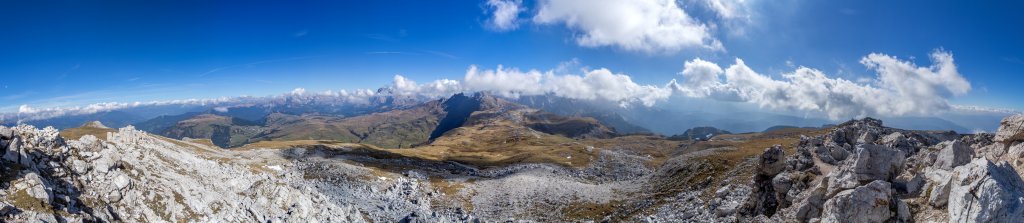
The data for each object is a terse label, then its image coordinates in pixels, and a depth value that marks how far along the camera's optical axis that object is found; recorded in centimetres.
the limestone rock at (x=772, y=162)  4134
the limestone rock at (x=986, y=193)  2023
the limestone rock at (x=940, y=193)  2336
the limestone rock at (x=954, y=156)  2783
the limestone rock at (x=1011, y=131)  2912
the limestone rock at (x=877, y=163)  2902
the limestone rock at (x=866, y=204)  2581
